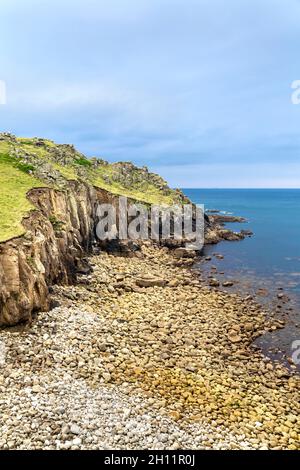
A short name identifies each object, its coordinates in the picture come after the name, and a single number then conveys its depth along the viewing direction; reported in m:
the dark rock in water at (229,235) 90.19
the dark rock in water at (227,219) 127.47
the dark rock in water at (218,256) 68.64
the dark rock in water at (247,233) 99.17
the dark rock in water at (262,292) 48.22
